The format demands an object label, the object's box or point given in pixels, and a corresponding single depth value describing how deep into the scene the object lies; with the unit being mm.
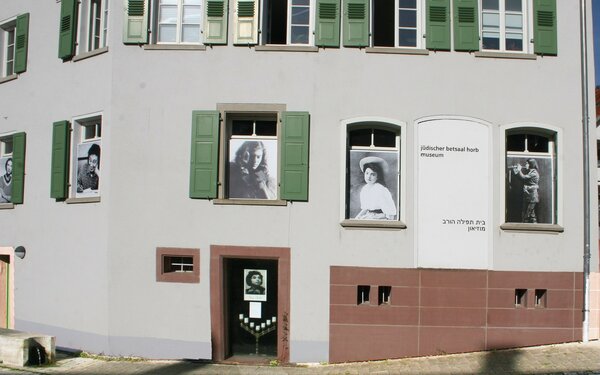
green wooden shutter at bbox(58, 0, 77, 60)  13555
